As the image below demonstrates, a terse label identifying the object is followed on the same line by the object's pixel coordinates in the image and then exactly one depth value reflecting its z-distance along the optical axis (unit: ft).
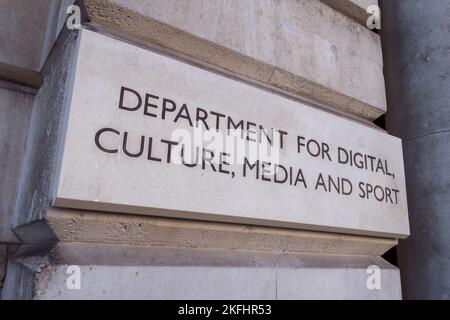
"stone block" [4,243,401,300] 4.60
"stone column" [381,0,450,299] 8.54
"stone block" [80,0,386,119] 5.95
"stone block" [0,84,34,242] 6.25
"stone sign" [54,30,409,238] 4.78
